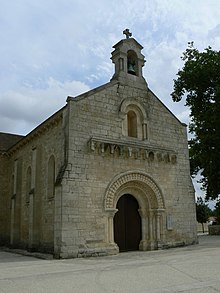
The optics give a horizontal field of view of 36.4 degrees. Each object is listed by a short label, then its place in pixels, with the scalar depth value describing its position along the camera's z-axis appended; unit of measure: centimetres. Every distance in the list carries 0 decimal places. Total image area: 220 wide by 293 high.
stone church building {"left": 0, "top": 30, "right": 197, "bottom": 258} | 1520
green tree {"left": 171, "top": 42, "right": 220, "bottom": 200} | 2349
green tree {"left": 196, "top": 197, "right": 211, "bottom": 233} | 4325
